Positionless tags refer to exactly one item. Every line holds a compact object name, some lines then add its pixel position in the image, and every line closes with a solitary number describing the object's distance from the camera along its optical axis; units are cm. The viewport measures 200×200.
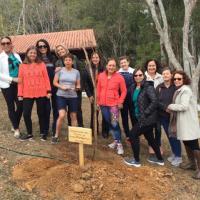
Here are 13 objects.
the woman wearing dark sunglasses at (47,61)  417
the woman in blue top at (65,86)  404
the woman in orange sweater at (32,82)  402
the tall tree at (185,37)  883
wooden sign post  345
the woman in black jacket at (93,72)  431
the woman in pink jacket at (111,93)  394
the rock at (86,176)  340
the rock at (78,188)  326
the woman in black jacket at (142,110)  379
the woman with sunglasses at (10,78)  416
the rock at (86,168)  349
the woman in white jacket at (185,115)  375
